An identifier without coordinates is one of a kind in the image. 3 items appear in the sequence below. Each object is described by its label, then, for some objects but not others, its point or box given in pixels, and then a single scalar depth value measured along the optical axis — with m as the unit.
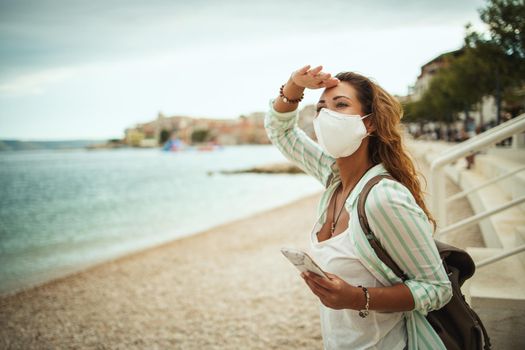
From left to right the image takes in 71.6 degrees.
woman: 1.25
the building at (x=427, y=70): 69.44
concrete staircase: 2.17
